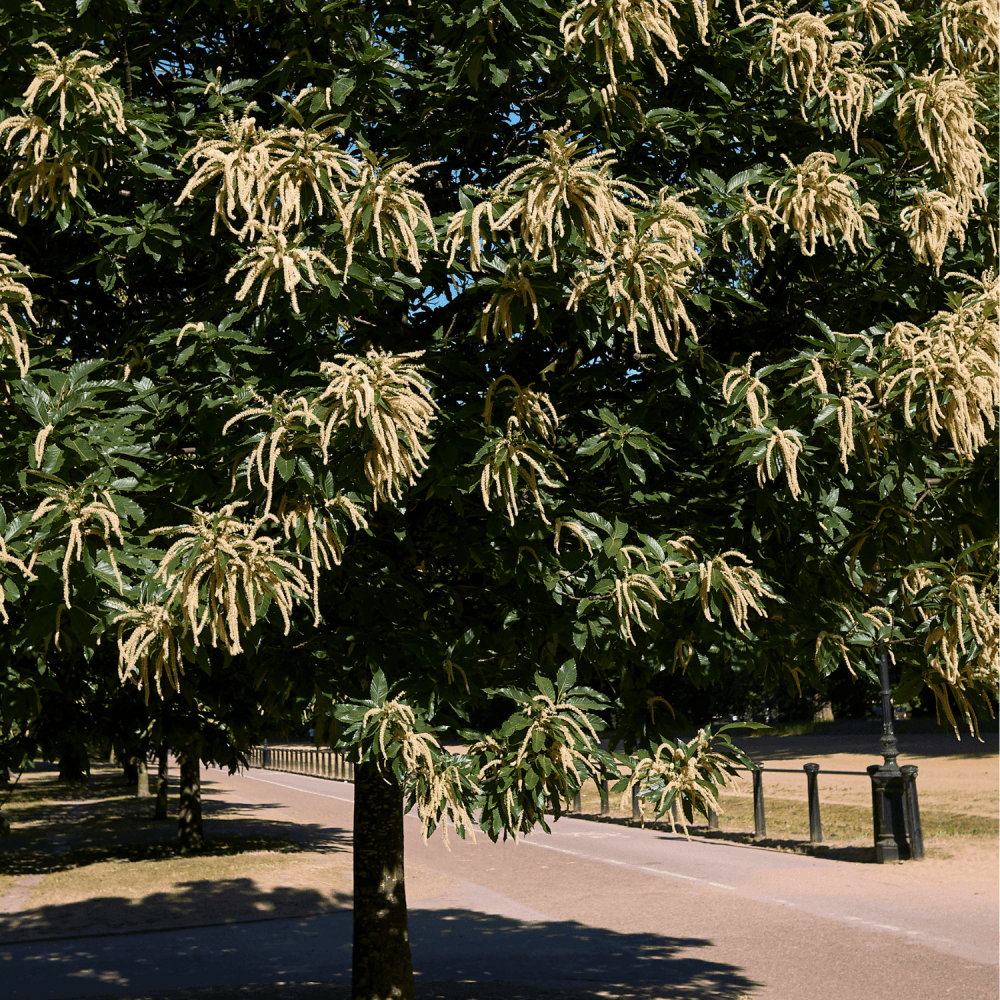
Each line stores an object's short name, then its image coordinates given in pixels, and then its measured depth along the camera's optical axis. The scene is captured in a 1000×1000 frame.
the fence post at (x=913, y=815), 16.14
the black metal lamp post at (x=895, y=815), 16.09
